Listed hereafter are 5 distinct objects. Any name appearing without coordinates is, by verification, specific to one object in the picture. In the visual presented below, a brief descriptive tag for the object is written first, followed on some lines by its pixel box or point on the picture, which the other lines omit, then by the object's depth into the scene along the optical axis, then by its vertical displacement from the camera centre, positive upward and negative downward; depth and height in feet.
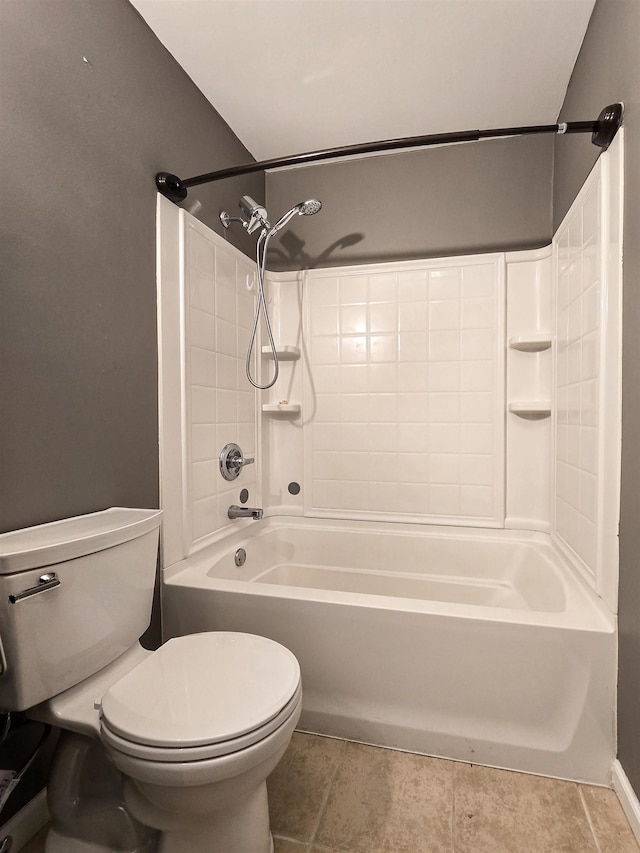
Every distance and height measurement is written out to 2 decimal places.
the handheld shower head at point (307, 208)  5.89 +2.85
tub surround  4.32 -1.04
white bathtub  4.18 -2.46
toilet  2.87 -2.02
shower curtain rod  4.17 +2.89
